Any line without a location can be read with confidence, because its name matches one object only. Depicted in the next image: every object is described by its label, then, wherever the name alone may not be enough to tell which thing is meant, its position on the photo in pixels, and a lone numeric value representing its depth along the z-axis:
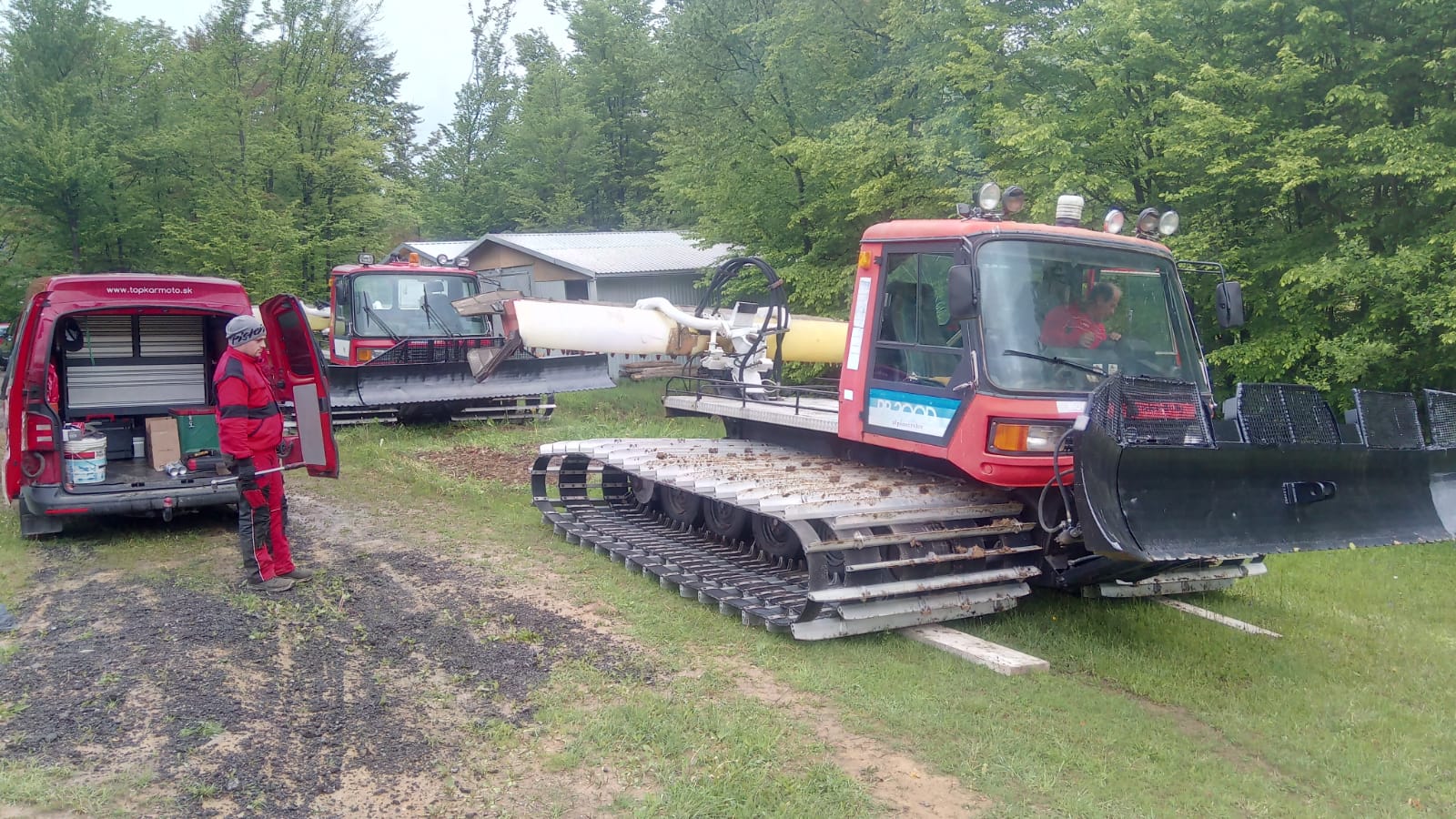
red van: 7.63
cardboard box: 8.95
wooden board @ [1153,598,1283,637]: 6.20
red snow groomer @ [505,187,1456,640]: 4.93
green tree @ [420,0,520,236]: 44.16
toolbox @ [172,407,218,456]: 9.09
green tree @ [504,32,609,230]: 41.09
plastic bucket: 7.93
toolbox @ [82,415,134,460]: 9.17
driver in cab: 5.86
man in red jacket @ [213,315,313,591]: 6.59
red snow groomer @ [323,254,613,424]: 13.29
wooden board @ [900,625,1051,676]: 5.34
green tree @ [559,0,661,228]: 42.16
